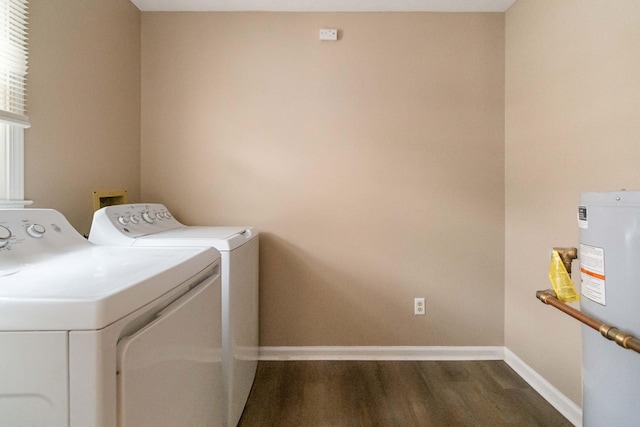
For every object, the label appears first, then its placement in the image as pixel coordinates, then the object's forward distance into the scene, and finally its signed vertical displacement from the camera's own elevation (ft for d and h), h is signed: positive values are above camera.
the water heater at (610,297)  2.74 -0.79
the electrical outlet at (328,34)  7.12 +4.01
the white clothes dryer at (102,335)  1.88 -0.85
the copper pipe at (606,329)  2.58 -1.05
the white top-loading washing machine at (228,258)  4.72 -0.76
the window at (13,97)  4.16 +1.57
